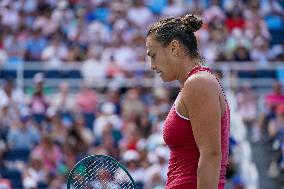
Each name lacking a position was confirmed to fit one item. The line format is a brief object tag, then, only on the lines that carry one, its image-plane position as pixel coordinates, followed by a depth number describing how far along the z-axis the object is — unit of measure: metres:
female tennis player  4.50
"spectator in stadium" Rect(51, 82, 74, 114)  14.80
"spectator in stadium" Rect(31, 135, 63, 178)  13.34
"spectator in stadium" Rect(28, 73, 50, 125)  14.70
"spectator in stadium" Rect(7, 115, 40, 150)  14.09
